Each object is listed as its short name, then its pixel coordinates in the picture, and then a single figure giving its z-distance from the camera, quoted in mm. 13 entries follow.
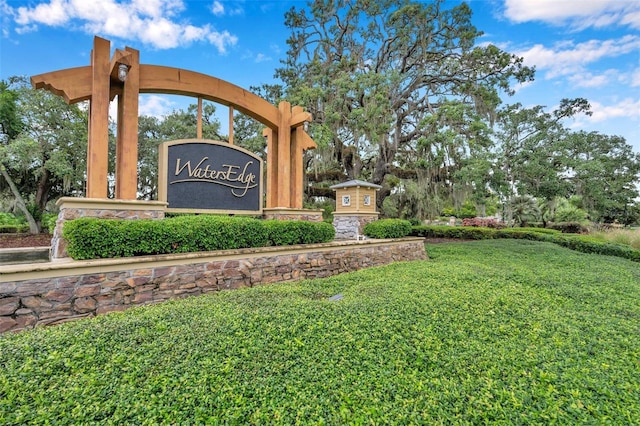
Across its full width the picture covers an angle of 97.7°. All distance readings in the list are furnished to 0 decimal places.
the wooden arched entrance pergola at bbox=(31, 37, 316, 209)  4270
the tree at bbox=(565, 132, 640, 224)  11000
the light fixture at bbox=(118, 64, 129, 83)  4332
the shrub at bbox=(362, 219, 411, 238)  7854
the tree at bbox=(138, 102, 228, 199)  12336
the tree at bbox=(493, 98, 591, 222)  10516
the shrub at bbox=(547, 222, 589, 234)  15023
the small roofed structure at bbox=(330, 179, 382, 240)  8680
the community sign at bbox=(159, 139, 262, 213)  4988
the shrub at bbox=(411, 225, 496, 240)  12222
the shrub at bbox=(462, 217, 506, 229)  15231
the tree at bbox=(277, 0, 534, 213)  9609
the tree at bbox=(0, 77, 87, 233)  10242
